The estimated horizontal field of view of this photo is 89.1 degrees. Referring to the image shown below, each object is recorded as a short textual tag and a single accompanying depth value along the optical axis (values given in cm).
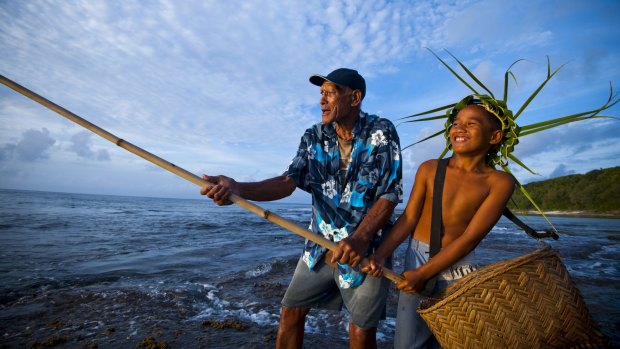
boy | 217
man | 238
